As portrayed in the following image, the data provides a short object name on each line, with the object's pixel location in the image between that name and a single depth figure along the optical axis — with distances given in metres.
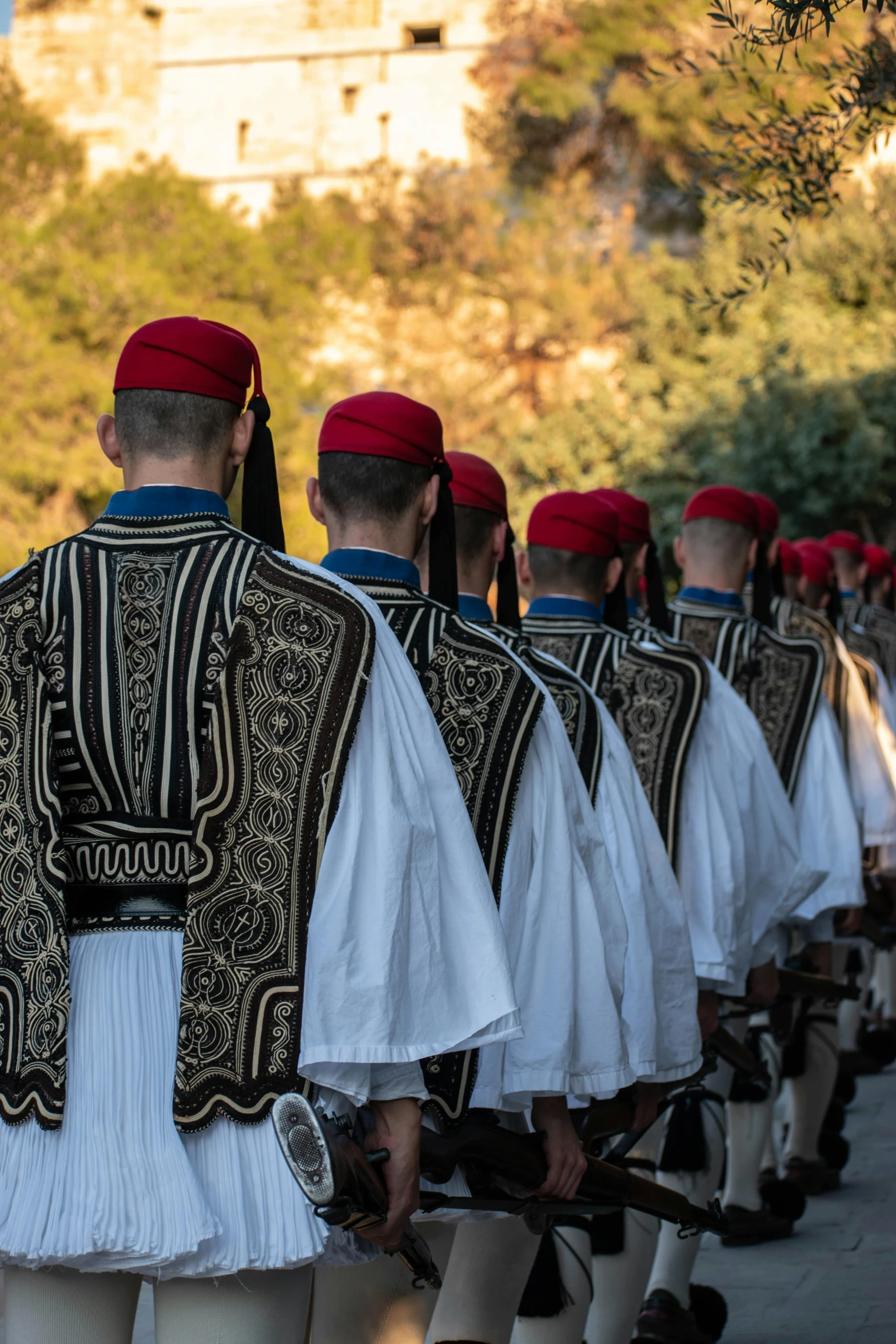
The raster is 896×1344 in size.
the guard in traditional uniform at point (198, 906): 4.79
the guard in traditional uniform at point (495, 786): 6.45
